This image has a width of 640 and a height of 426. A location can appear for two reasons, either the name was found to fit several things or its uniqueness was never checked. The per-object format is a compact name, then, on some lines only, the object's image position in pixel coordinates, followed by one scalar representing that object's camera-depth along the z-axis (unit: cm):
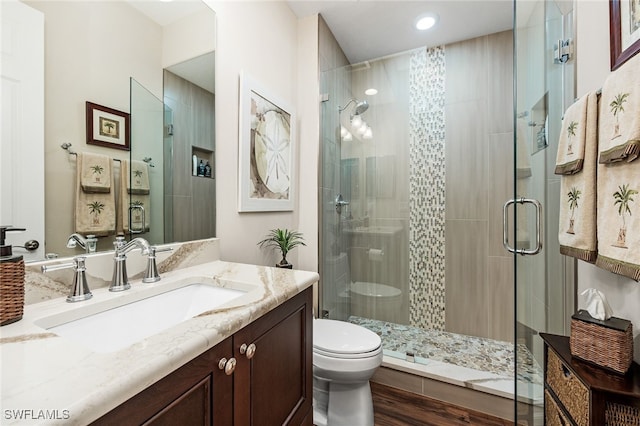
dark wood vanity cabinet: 48
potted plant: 175
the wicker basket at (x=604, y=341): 80
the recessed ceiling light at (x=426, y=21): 202
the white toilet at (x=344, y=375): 131
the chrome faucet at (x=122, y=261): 87
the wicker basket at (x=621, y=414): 72
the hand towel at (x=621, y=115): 76
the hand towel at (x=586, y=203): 94
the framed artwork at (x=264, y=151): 153
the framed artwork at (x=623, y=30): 85
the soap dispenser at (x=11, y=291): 58
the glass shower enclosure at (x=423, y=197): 215
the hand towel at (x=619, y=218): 77
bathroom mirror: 78
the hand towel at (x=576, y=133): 96
